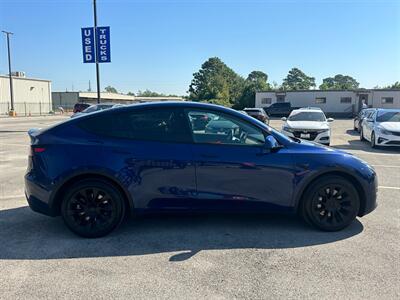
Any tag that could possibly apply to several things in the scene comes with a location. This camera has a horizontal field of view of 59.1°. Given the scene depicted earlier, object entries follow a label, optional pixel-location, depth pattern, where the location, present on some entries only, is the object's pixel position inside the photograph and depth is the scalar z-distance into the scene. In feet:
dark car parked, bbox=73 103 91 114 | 102.85
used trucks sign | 57.93
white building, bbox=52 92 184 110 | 253.32
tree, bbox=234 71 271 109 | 165.58
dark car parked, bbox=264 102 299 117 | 134.21
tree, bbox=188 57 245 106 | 232.12
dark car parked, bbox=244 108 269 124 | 66.12
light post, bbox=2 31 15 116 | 156.66
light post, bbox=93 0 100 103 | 57.77
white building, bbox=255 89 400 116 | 137.90
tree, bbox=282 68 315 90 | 443.73
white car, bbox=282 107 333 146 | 38.93
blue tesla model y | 13.79
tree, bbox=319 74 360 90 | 509.84
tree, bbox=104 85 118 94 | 576.77
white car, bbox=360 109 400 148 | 40.16
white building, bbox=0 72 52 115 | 174.51
